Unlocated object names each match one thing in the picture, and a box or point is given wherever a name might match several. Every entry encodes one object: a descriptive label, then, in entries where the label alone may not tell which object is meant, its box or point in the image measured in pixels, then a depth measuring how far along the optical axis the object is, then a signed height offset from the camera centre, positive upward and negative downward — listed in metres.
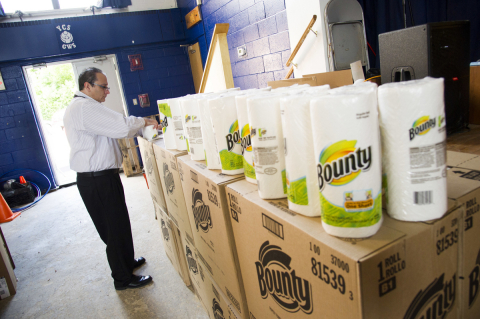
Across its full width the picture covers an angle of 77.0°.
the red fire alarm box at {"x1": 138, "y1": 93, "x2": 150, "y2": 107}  5.58 +0.13
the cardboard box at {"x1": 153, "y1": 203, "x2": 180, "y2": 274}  2.16 -0.99
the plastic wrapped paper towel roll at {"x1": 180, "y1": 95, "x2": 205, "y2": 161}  1.18 -0.11
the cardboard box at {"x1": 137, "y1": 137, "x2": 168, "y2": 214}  2.04 -0.47
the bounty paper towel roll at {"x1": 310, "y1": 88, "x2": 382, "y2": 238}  0.54 -0.16
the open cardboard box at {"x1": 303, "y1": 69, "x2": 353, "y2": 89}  1.58 -0.01
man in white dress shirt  1.94 -0.30
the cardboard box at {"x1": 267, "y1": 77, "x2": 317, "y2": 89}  1.43 +0.00
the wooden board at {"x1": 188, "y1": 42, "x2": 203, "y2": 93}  5.56 +0.65
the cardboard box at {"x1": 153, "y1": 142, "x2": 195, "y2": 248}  1.54 -0.45
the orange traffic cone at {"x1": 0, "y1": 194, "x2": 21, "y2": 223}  3.99 -1.09
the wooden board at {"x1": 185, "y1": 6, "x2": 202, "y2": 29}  5.04 +1.37
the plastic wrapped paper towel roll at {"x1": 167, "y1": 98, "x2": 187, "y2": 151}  1.41 -0.11
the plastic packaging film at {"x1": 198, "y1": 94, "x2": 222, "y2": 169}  1.08 -0.15
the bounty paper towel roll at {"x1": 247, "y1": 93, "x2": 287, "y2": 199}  0.77 -0.15
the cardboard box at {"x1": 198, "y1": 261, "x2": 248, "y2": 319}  1.27 -0.95
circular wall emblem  5.00 +1.33
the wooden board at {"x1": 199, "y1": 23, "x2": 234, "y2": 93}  2.69 +0.31
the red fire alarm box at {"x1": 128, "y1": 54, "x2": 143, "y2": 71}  5.46 +0.82
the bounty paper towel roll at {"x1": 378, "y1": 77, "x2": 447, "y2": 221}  0.55 -0.15
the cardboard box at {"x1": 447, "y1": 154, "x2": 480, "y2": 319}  0.68 -0.40
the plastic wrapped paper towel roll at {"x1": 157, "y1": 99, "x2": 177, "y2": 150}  1.52 -0.10
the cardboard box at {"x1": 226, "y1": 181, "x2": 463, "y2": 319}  0.55 -0.39
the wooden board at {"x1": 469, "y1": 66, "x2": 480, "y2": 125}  1.20 -0.17
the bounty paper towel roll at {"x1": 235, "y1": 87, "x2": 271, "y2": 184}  0.88 -0.14
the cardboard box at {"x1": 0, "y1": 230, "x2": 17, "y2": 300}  2.34 -1.13
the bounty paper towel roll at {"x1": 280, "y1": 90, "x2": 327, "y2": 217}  0.64 -0.16
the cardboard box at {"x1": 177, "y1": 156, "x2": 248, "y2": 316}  1.04 -0.48
